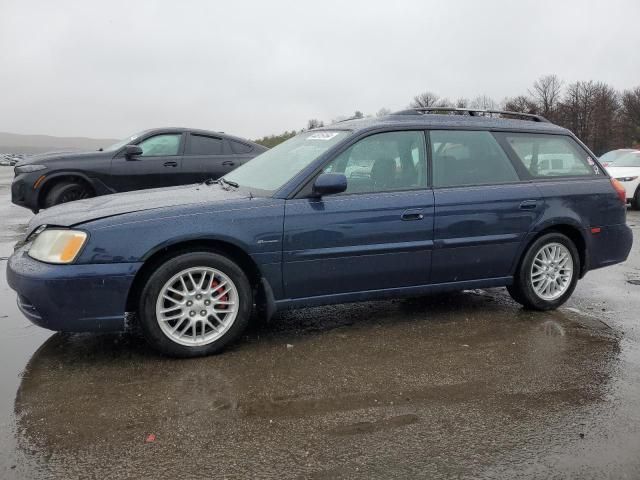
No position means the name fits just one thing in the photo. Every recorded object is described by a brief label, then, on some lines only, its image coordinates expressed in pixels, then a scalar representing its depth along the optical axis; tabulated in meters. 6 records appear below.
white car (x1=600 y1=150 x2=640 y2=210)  12.72
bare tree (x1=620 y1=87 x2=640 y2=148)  53.34
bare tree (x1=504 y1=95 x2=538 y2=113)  58.96
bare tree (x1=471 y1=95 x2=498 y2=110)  61.25
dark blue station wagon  3.40
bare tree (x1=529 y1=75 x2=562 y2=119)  62.75
